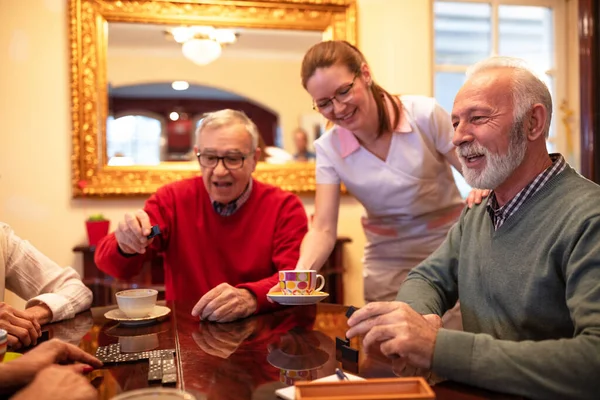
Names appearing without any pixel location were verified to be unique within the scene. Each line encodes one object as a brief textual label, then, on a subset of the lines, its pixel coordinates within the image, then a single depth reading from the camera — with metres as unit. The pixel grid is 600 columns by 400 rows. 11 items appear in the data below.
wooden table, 1.08
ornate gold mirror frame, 3.19
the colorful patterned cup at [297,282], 1.61
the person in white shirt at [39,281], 1.66
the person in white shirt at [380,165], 2.02
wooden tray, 0.85
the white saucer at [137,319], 1.59
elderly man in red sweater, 2.12
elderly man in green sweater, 1.04
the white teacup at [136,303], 1.59
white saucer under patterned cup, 1.55
